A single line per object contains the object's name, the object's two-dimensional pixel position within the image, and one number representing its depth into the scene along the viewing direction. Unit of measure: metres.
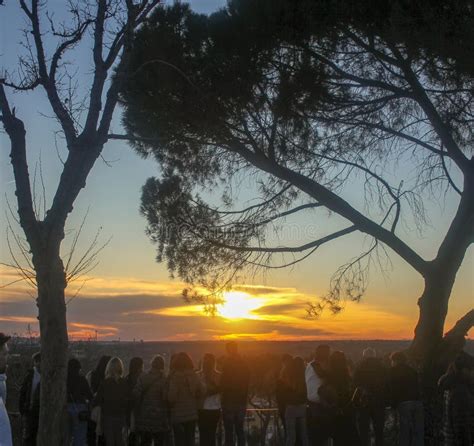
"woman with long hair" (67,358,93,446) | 8.46
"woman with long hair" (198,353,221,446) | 9.23
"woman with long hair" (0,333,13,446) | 4.17
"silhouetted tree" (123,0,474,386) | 9.81
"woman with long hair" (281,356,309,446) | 9.16
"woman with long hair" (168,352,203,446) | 8.90
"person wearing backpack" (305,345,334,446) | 9.33
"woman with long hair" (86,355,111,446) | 8.90
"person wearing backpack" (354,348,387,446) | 9.35
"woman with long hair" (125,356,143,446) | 8.96
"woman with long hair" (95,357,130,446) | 8.84
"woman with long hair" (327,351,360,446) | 9.29
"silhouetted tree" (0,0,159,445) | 6.92
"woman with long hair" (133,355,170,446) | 8.81
